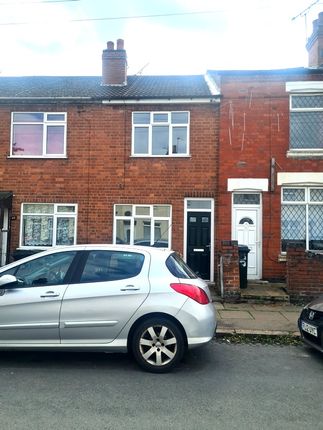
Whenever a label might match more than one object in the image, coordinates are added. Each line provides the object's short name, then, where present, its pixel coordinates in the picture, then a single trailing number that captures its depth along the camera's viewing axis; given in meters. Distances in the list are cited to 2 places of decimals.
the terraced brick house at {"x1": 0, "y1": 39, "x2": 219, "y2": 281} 12.28
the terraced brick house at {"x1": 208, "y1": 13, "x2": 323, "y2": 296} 11.87
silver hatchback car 5.10
